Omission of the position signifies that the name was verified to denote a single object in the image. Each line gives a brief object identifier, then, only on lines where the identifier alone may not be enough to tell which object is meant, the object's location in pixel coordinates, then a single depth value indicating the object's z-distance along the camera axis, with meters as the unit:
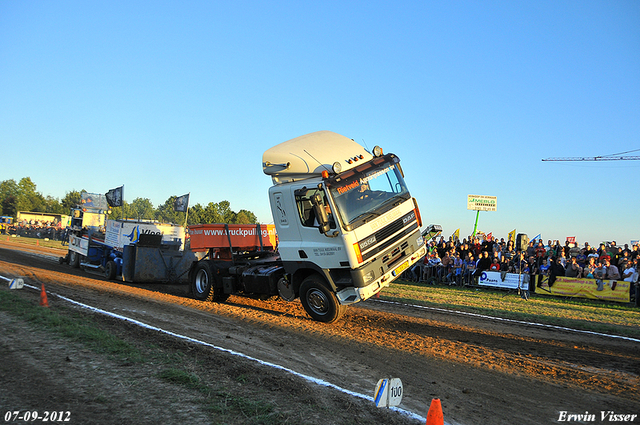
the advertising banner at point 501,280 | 16.65
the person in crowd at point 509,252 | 18.08
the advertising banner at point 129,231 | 16.33
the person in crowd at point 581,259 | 16.03
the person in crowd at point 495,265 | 17.61
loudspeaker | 17.64
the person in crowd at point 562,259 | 16.23
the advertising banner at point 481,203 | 27.17
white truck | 8.20
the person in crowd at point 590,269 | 15.23
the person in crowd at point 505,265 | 17.33
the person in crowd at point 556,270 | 16.03
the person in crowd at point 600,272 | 14.89
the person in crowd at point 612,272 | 14.63
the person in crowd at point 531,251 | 18.08
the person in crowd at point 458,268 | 18.72
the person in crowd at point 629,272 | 14.42
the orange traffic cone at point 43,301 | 9.09
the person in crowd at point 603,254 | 15.31
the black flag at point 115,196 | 20.80
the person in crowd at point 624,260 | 14.92
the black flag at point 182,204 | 25.42
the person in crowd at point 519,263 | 16.91
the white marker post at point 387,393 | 3.79
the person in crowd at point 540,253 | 17.01
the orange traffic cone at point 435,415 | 3.42
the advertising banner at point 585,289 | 14.19
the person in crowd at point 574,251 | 17.28
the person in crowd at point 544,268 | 16.56
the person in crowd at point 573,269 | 15.61
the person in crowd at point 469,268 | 18.35
